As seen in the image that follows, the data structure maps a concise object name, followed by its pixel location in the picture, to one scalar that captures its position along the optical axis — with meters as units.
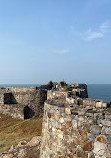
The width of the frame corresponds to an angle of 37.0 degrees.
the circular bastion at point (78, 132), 5.09
